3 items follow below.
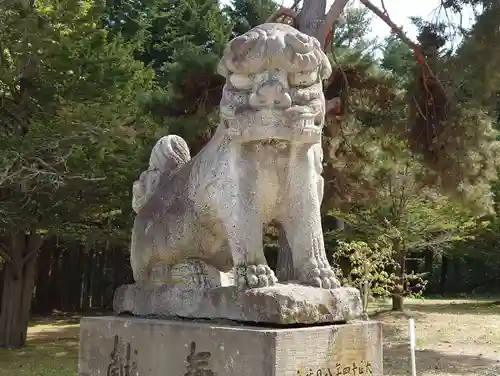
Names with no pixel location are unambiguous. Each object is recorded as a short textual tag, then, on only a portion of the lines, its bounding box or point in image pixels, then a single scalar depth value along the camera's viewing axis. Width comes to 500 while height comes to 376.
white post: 5.71
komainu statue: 2.79
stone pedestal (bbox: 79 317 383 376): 2.55
